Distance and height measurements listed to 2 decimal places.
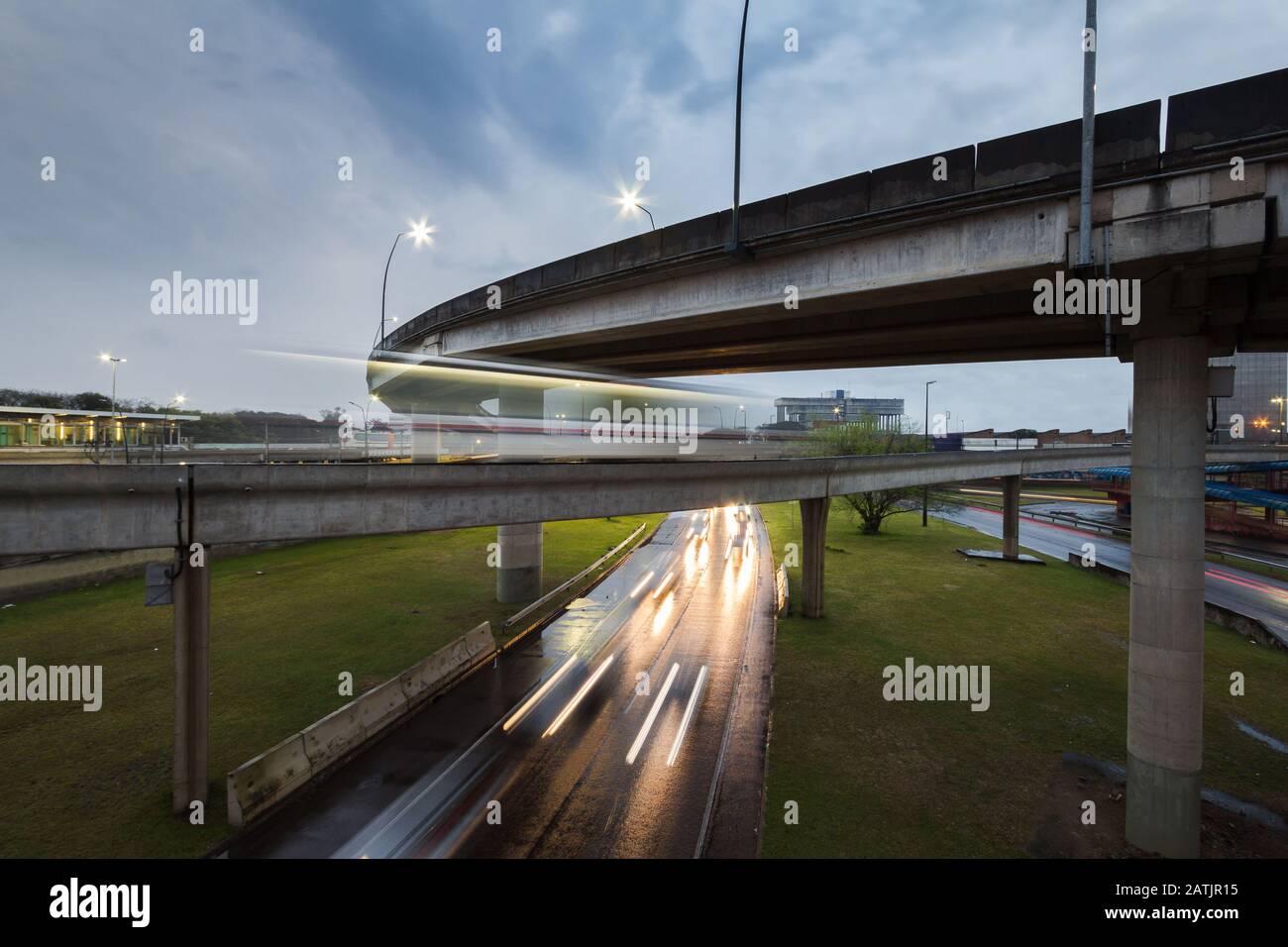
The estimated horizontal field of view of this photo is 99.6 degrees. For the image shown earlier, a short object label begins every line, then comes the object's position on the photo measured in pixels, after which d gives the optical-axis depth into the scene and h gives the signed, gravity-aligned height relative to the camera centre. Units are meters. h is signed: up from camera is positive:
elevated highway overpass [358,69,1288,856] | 7.09 +3.18
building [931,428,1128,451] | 87.88 +5.37
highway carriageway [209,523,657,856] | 8.59 -5.24
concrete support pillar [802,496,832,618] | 19.73 -3.29
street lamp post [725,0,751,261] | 10.15 +4.37
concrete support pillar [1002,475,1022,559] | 31.80 -3.14
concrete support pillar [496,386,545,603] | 21.30 -3.91
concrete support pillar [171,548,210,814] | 8.59 -3.58
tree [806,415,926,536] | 38.00 +1.45
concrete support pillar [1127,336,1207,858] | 8.60 -2.23
